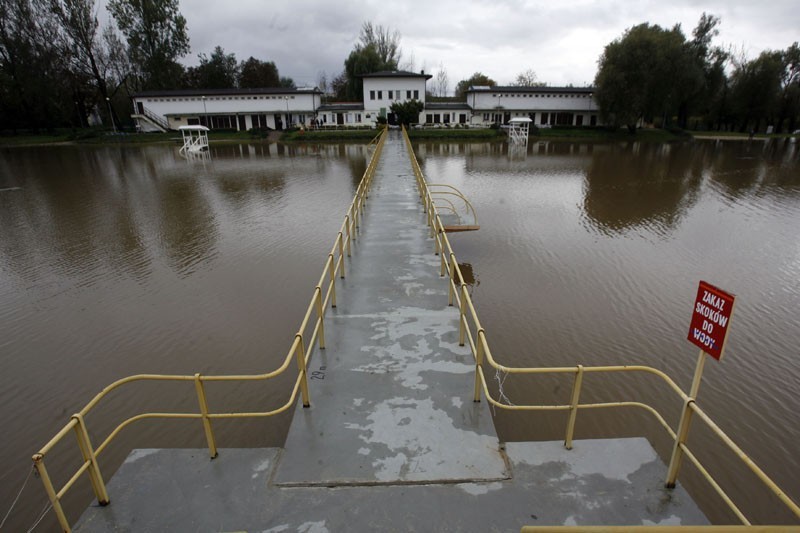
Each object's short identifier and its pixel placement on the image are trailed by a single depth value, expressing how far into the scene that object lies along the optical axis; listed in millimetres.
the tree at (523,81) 108275
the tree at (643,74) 49281
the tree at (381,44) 80125
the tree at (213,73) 74062
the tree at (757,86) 55844
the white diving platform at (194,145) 41781
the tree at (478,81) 99062
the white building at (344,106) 58281
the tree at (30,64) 51875
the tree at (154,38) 62688
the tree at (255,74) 78000
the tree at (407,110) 53406
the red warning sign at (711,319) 3385
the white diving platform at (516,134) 48175
